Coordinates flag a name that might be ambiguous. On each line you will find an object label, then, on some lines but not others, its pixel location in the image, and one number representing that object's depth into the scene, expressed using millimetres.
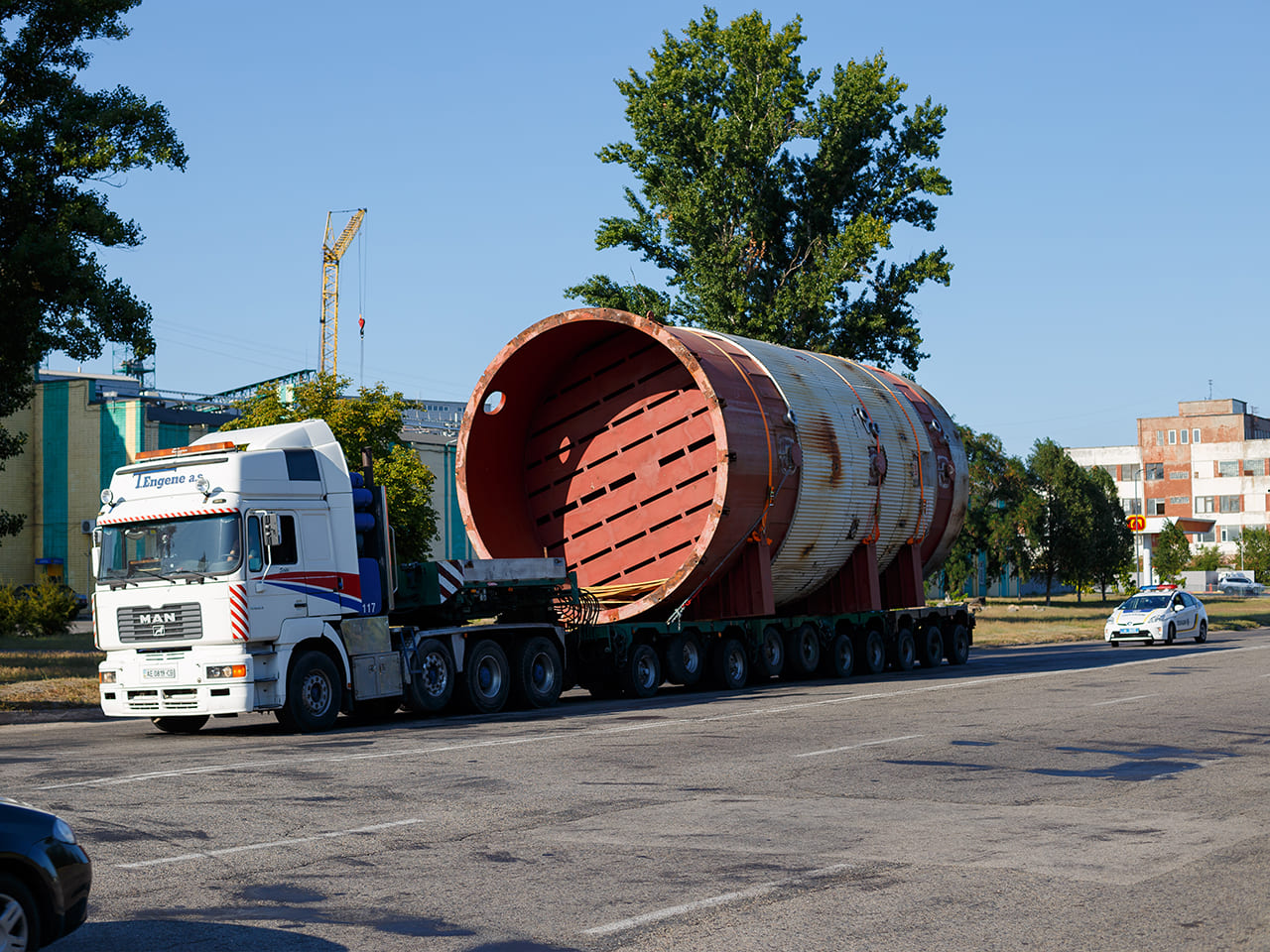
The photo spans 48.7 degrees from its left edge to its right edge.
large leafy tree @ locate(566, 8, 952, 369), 40531
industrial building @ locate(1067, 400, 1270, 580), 129375
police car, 35906
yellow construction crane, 120688
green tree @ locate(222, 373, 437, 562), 36656
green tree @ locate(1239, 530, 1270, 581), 114750
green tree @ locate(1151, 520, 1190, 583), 92500
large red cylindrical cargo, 21312
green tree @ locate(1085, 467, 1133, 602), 68625
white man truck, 15570
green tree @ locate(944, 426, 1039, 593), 67250
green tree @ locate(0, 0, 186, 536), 21969
